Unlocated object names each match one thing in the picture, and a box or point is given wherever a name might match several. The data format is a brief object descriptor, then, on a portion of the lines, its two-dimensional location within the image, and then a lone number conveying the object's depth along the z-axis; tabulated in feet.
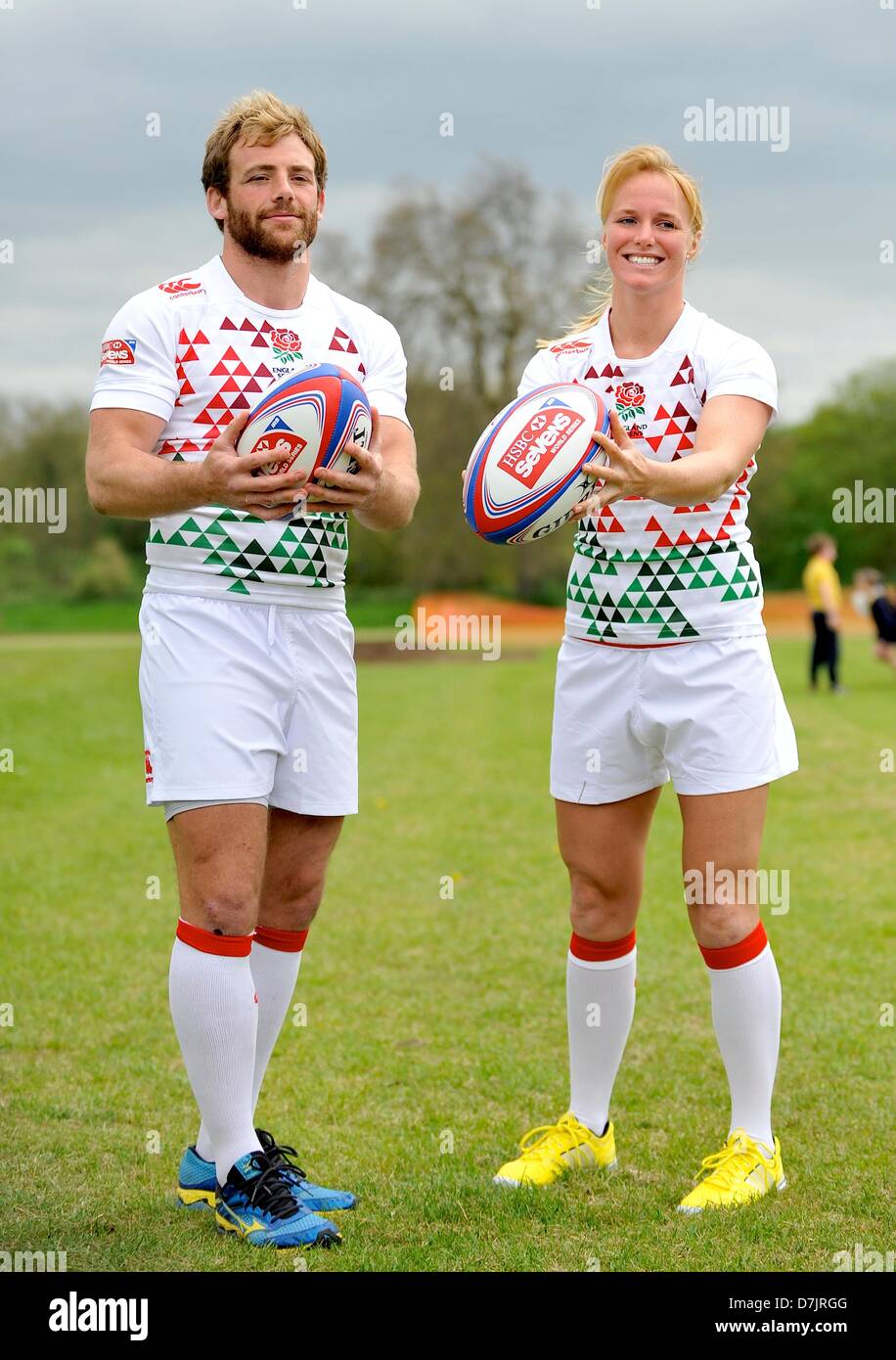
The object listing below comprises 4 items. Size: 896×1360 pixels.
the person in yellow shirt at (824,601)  61.57
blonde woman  11.93
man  11.10
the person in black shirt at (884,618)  63.67
